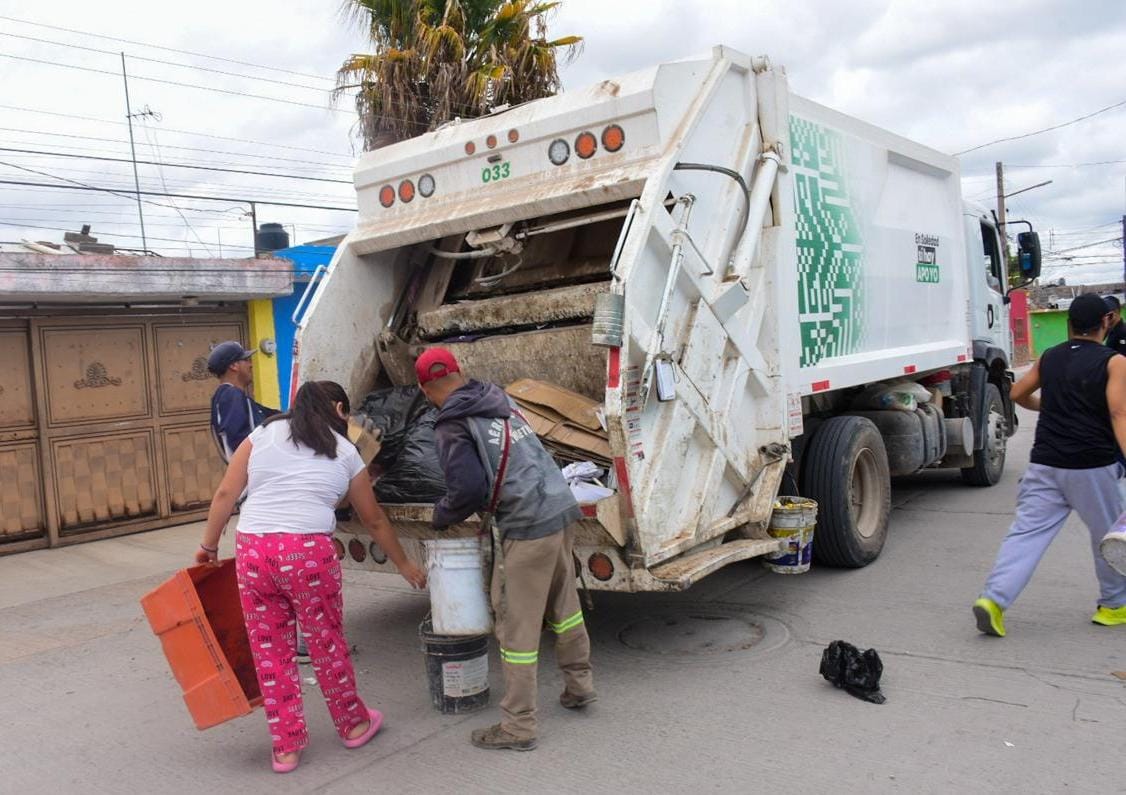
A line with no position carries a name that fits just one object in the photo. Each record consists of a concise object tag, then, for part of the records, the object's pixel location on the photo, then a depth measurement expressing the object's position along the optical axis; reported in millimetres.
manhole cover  4820
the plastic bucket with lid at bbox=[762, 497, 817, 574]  5043
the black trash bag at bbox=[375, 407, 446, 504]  4582
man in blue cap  4711
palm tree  12617
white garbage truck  4289
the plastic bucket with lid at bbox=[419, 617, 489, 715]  4066
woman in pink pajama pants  3635
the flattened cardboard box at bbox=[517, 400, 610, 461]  4602
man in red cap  3715
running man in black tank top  4602
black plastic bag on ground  4051
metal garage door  8094
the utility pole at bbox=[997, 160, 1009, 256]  33594
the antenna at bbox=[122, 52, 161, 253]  13280
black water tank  13016
